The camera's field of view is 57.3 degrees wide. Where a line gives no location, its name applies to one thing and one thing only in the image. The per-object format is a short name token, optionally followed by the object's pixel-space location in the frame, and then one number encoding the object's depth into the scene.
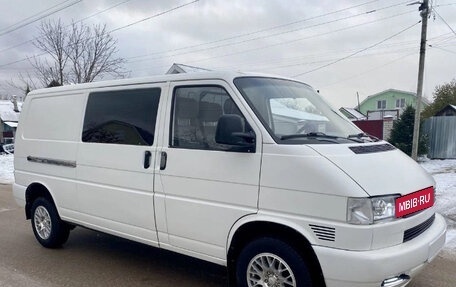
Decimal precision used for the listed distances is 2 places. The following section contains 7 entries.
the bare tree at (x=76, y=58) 27.48
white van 3.14
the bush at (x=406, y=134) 17.89
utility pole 14.40
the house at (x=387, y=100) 57.70
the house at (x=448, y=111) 24.26
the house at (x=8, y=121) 52.69
